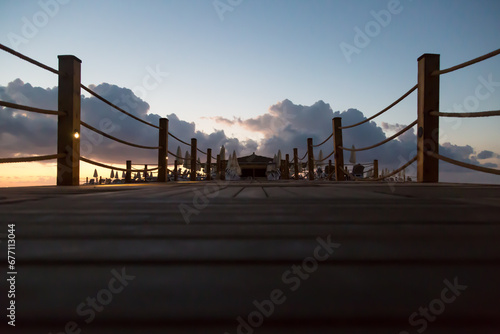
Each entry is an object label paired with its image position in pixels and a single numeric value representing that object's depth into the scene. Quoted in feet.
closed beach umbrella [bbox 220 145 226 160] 44.45
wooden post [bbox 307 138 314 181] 26.11
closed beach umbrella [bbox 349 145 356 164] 50.64
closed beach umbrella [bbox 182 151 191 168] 44.50
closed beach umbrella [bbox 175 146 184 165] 43.37
